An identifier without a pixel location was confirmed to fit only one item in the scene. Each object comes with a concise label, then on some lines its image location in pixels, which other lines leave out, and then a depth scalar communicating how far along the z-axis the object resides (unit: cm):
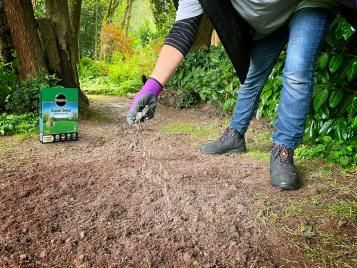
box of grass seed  288
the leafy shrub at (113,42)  1321
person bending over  161
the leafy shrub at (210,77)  440
